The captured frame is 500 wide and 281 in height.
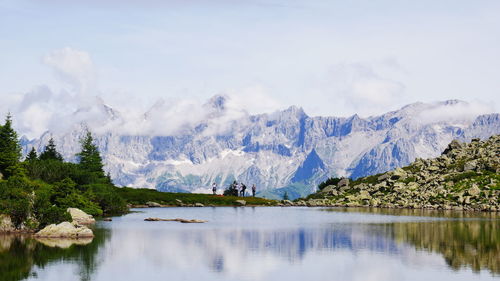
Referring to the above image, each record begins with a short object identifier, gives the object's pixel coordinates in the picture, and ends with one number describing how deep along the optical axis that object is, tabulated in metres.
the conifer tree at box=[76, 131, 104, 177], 177.75
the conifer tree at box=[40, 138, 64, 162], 189.12
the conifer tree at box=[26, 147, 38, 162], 179.06
